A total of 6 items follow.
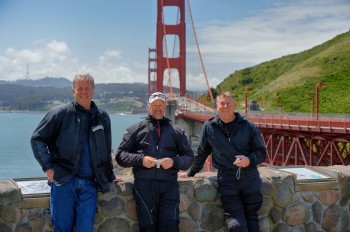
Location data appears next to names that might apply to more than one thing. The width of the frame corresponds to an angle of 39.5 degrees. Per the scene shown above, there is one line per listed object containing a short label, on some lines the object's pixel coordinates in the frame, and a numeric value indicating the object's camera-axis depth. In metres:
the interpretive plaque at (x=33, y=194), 3.92
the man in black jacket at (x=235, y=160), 4.12
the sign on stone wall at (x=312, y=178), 4.75
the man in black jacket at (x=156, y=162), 3.88
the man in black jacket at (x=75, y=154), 3.63
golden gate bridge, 19.80
